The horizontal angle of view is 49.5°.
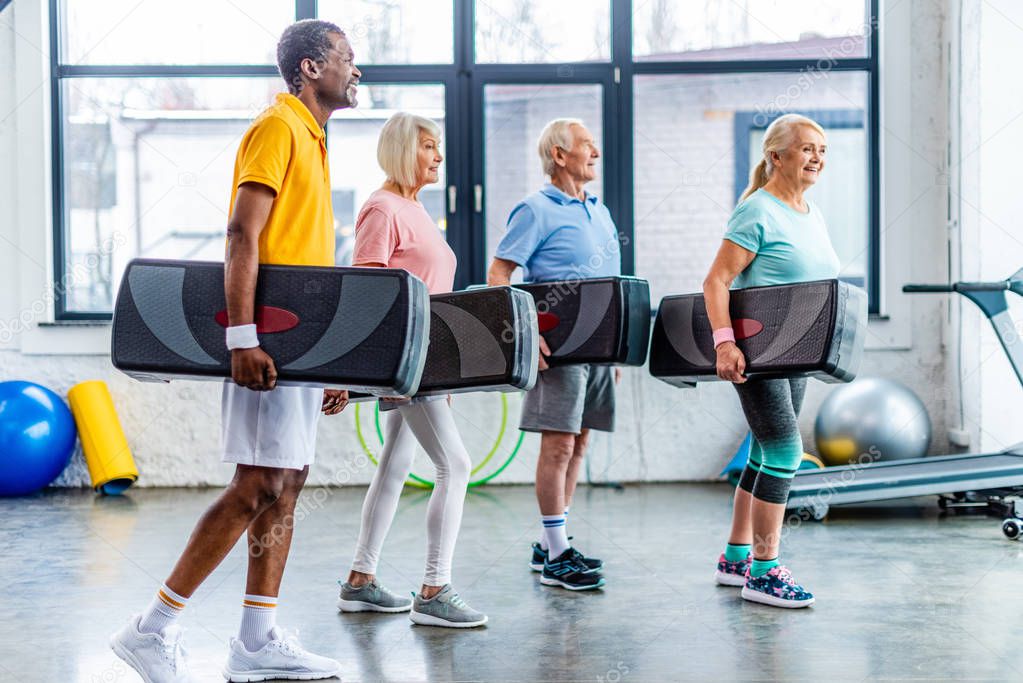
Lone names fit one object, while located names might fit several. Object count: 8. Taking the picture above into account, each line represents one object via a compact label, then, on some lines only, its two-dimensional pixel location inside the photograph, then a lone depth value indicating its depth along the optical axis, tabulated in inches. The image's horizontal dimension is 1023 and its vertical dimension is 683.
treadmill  155.7
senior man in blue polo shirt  126.0
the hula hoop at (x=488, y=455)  205.8
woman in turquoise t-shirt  112.5
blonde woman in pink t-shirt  106.9
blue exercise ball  193.3
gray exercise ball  188.5
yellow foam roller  203.2
